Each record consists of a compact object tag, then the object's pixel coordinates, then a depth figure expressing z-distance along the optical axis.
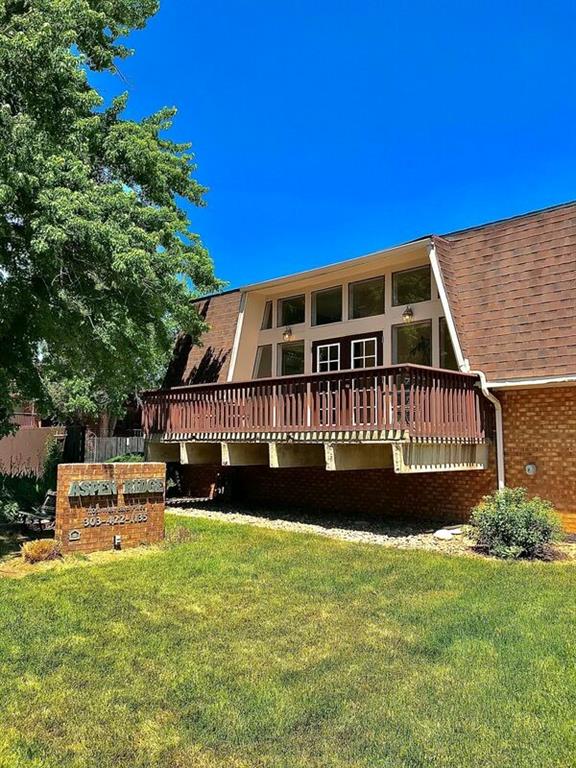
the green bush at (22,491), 9.91
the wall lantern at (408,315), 12.92
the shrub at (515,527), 7.91
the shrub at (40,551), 7.38
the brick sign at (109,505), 7.77
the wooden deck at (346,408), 9.25
